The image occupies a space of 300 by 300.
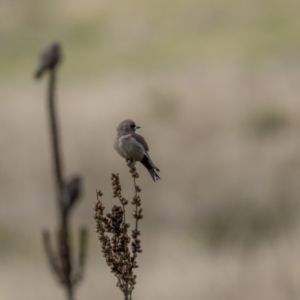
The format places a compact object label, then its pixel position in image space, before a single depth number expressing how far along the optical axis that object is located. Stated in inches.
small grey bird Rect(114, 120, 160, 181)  472.7
